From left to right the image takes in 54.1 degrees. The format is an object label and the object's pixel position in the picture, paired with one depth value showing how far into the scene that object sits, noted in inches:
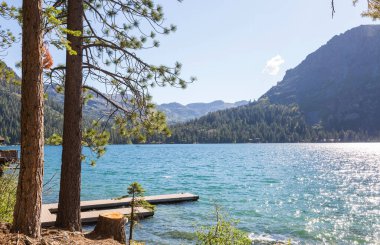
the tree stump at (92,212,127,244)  384.2
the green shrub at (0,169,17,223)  450.4
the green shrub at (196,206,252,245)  337.1
